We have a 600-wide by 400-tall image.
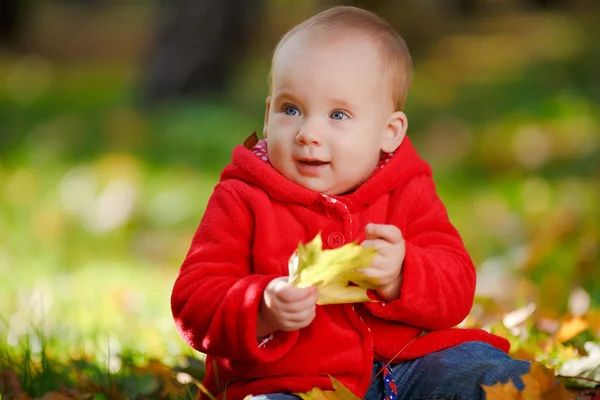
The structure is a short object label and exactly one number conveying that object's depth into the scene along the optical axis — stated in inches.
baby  190.4
